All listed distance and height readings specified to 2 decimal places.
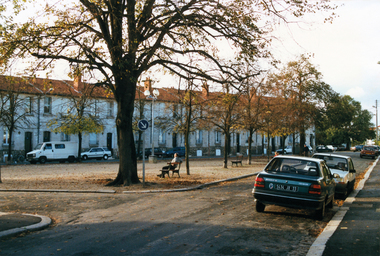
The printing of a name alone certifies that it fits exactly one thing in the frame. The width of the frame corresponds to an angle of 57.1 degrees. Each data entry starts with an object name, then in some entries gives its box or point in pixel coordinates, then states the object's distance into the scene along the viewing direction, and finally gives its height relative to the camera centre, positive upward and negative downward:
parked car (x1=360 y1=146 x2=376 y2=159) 49.38 -1.40
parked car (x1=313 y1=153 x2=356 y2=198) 12.45 -1.08
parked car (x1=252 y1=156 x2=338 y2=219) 8.34 -1.07
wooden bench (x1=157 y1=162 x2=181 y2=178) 18.68 -1.60
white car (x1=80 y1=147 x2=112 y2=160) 44.47 -1.48
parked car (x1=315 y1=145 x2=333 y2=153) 72.86 -1.44
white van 37.22 -1.11
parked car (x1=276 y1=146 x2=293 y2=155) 66.15 -1.48
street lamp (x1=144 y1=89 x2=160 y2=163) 25.92 +3.71
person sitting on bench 19.02 -1.20
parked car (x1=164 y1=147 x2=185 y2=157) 52.50 -1.35
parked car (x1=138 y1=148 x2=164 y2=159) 50.16 -1.40
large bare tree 13.93 +4.42
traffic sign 14.62 +0.75
